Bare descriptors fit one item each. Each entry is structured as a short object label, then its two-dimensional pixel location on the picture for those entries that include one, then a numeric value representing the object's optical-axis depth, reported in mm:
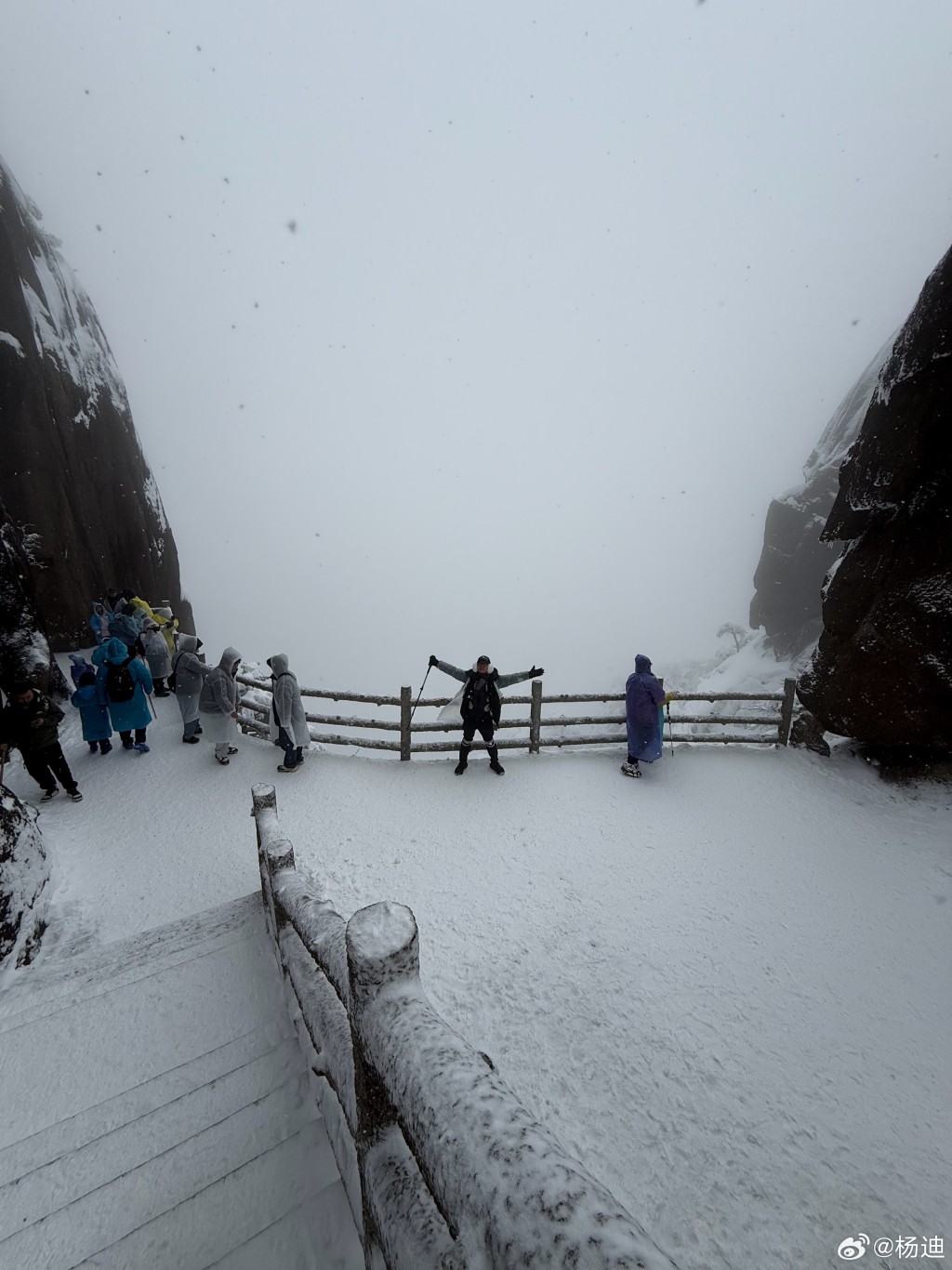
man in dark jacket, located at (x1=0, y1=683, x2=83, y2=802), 5078
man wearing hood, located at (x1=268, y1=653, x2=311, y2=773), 6336
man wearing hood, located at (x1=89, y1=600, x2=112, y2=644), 11805
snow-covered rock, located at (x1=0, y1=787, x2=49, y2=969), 3462
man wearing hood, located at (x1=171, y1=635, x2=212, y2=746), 6973
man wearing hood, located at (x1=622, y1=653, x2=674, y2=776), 6539
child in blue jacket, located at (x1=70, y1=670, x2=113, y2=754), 6422
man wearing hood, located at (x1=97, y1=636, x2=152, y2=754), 6332
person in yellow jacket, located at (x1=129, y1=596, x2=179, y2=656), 10523
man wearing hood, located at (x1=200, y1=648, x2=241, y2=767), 6582
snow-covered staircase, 1712
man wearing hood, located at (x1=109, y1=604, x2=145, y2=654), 9422
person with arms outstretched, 6426
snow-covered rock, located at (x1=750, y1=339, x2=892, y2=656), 26953
